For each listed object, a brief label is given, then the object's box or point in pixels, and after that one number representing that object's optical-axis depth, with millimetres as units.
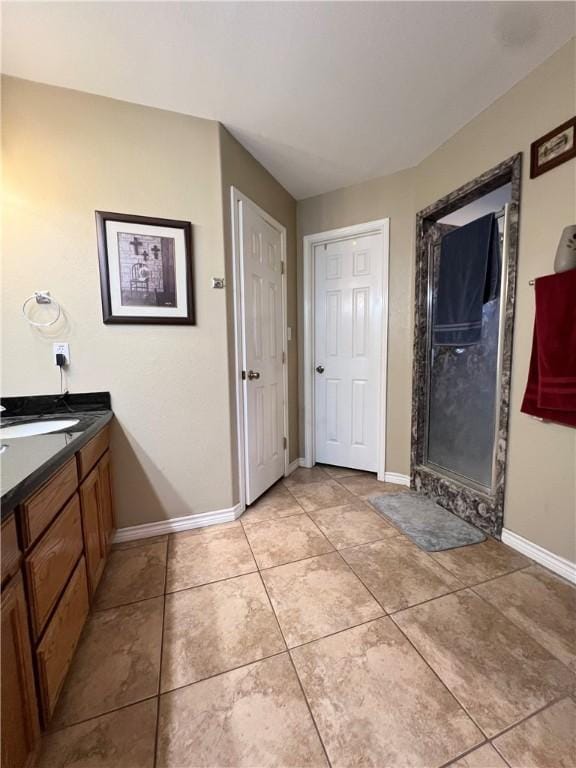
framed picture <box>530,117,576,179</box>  1414
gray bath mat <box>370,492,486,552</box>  1819
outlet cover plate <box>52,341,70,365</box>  1668
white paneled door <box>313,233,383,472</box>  2584
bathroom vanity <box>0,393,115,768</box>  740
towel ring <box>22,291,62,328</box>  1611
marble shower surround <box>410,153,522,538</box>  1711
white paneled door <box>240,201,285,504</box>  2125
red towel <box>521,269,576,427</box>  1426
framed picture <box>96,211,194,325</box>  1704
